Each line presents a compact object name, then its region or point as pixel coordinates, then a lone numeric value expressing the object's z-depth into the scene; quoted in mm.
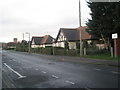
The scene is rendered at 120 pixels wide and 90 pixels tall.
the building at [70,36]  28894
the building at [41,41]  45577
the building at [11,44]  92812
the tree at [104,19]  15225
